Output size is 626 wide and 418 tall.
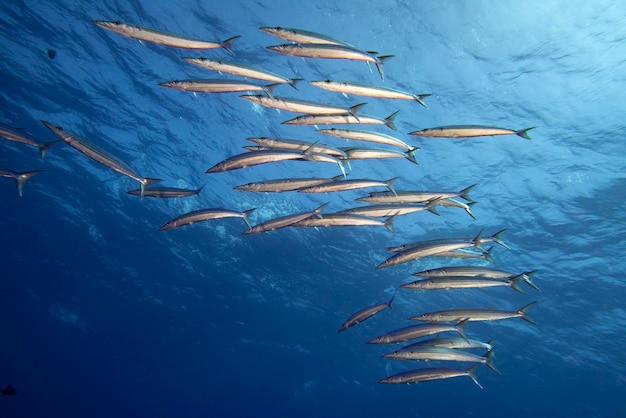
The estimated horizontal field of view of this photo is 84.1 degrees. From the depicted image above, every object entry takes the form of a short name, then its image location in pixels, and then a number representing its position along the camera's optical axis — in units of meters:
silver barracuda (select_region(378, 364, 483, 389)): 6.70
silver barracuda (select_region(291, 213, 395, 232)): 5.88
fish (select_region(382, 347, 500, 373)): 6.58
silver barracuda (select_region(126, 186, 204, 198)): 6.12
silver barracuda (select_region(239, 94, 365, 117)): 5.00
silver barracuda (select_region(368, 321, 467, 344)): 6.50
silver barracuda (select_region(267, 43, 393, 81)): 4.36
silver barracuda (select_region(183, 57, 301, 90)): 4.50
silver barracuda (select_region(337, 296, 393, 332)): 6.76
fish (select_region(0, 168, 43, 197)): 6.53
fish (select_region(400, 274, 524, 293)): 5.90
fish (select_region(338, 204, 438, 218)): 5.92
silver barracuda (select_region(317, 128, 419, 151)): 5.49
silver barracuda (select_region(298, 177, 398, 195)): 5.64
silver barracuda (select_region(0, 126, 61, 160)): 6.04
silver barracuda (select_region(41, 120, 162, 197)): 5.01
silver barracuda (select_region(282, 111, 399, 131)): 5.19
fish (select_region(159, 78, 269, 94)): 4.75
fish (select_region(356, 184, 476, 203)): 5.72
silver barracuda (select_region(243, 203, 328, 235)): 5.79
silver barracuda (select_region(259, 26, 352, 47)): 4.34
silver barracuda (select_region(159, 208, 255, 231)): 5.76
